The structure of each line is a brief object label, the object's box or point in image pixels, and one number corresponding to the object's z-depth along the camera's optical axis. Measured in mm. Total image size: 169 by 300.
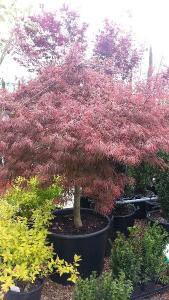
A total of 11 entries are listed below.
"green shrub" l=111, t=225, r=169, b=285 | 2191
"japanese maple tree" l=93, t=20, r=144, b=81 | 4598
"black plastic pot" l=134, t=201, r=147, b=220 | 3662
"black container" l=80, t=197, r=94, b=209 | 3483
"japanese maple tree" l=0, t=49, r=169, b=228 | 1977
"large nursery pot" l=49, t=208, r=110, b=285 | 2414
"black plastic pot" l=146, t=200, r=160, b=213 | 3533
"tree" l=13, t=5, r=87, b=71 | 4580
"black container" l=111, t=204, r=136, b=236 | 3092
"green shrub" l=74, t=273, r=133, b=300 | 1836
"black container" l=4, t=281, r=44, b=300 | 1990
